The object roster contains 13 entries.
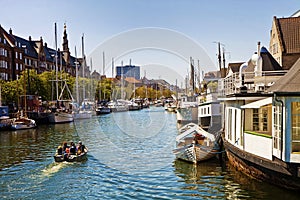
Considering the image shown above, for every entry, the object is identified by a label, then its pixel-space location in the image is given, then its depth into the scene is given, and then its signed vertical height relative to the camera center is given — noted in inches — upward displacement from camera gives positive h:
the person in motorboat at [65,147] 1030.3 -133.8
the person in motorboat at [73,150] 1006.1 -138.8
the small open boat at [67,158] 968.9 -156.5
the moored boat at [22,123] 1977.1 -119.3
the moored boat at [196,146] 896.3 -119.9
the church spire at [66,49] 5460.1 +897.7
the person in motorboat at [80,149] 1023.0 -140.3
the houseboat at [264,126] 579.5 -49.8
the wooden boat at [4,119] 1973.4 -93.3
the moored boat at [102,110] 3570.9 -73.8
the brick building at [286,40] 1708.9 +318.3
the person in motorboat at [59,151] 989.2 -139.3
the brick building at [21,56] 3198.8 +533.5
